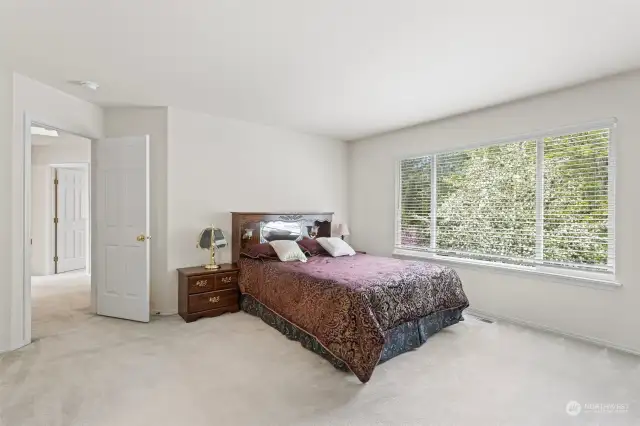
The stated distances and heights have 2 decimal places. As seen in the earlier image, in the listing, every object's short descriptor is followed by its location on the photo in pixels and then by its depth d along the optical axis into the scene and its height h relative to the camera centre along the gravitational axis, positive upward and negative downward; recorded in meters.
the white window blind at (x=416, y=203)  4.59 +0.13
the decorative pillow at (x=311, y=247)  4.39 -0.50
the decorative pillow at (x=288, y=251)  3.90 -0.49
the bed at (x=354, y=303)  2.42 -0.83
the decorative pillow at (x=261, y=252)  3.99 -0.52
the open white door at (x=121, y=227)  3.54 -0.19
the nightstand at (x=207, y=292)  3.56 -0.94
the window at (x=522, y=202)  3.08 +0.12
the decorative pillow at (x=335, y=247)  4.35 -0.49
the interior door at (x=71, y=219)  6.15 -0.18
